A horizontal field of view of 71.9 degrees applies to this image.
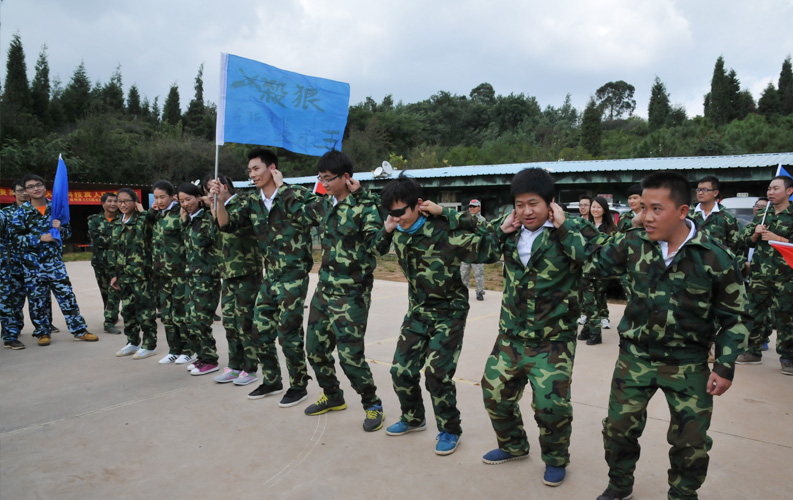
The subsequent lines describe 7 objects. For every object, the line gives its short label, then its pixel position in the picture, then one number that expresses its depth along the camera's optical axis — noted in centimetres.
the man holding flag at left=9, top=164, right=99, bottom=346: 673
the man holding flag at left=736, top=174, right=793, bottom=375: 547
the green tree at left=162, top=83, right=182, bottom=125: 5775
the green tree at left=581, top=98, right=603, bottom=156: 4194
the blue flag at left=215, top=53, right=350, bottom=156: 481
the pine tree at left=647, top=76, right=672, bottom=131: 5053
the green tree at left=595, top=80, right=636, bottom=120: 8094
